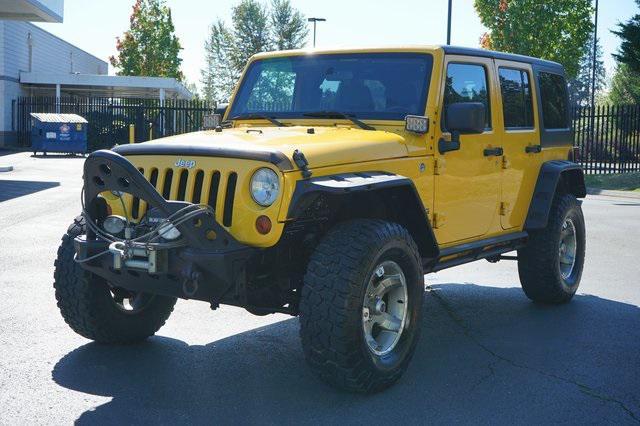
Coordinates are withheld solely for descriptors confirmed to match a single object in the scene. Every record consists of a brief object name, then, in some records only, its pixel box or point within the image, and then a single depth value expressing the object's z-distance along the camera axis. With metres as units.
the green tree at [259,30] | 80.62
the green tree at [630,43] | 26.55
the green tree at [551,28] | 39.28
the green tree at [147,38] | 57.12
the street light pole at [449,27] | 32.50
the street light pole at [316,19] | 56.31
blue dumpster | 31.05
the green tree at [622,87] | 53.57
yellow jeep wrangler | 4.68
